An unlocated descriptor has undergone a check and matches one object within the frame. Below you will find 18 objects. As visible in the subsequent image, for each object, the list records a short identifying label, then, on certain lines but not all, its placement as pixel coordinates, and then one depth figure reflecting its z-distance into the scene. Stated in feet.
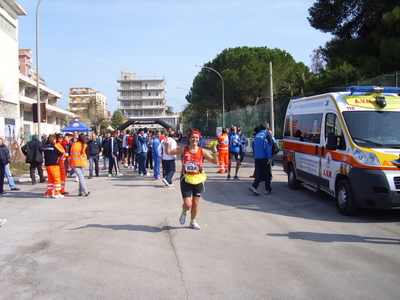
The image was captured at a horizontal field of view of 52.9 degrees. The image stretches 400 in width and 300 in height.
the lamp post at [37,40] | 62.38
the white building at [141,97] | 365.81
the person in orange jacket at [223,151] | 51.47
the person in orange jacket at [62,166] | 35.45
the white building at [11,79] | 99.15
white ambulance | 23.95
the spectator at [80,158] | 35.58
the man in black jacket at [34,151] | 43.55
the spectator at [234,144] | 48.29
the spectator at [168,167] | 41.81
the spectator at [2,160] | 37.40
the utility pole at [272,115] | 79.05
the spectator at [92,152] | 49.39
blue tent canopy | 101.06
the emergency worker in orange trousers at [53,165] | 34.94
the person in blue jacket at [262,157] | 34.91
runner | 22.11
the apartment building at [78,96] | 391.18
